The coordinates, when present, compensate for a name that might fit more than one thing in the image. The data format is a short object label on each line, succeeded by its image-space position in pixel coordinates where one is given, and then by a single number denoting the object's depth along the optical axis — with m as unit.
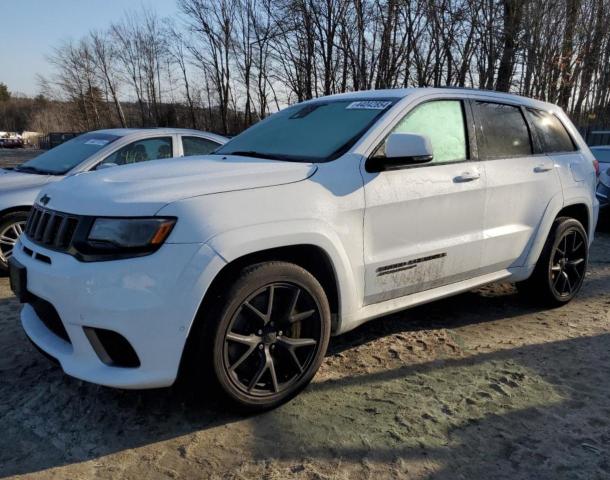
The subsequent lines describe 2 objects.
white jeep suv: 2.30
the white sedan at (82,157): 5.17
